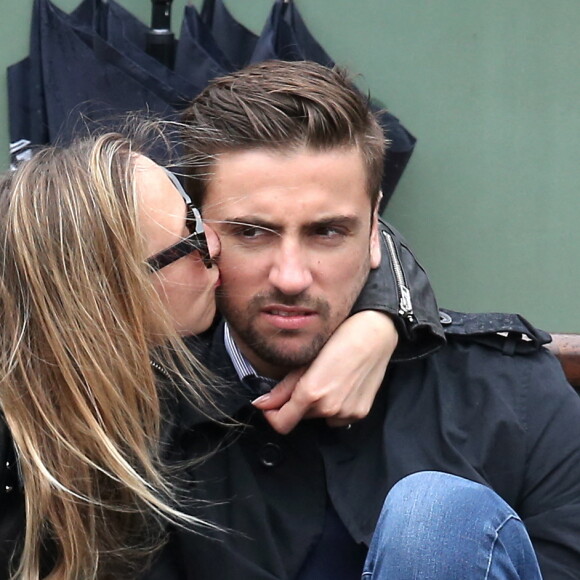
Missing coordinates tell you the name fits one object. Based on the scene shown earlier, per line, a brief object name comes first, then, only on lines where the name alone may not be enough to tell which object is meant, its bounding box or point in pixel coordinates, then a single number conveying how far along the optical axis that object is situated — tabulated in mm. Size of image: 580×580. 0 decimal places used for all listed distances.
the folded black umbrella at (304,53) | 5961
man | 4203
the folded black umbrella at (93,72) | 5852
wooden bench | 6211
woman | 3768
